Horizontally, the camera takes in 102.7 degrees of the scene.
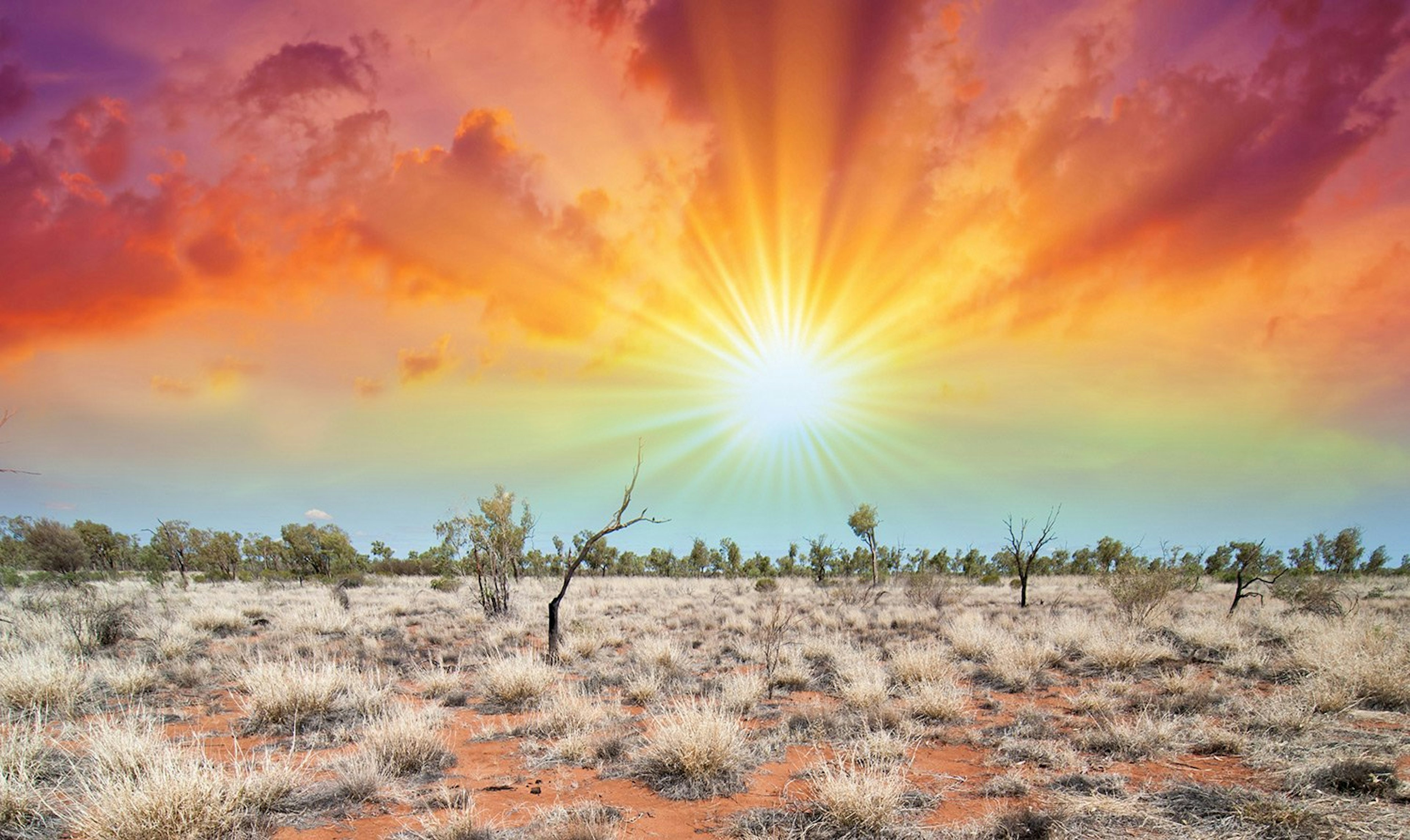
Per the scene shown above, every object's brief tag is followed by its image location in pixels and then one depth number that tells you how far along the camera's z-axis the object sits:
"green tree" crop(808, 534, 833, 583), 43.22
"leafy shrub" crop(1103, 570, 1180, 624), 18.39
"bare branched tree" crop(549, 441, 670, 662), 12.98
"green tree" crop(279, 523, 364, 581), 43.97
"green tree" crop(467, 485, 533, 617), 22.64
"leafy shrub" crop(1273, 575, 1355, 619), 19.88
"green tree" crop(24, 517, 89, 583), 33.16
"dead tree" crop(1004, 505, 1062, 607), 25.44
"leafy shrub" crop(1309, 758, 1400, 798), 5.73
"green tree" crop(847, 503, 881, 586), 43.41
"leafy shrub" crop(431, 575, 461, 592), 32.22
